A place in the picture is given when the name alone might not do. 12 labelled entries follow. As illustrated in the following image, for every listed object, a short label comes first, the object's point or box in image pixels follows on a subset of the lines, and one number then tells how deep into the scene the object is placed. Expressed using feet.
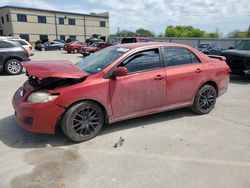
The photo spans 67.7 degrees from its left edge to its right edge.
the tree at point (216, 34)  219.20
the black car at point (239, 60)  22.65
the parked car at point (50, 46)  88.46
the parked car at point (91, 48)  54.97
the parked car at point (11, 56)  26.99
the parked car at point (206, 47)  46.69
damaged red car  9.44
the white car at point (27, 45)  39.28
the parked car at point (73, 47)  69.57
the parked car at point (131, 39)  38.05
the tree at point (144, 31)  237.84
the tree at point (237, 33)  165.38
